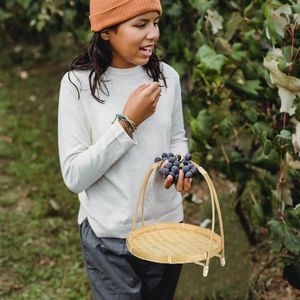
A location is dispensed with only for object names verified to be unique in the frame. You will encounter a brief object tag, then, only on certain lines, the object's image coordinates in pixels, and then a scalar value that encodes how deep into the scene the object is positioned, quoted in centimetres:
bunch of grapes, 241
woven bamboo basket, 227
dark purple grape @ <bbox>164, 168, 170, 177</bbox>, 242
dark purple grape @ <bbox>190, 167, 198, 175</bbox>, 241
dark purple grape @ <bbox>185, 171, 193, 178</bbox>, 239
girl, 240
